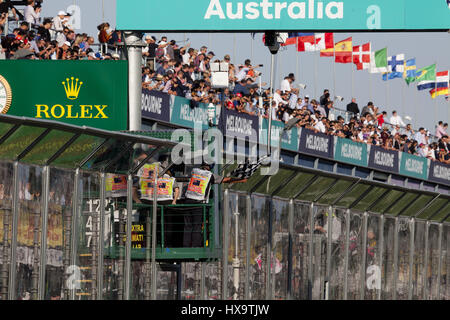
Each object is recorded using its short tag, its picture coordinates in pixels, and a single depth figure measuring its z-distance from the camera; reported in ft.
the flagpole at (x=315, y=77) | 156.48
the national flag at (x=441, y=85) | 188.55
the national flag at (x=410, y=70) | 186.50
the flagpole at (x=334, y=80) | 158.71
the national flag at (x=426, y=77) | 184.75
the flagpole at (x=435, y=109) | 198.59
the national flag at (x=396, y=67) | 178.91
